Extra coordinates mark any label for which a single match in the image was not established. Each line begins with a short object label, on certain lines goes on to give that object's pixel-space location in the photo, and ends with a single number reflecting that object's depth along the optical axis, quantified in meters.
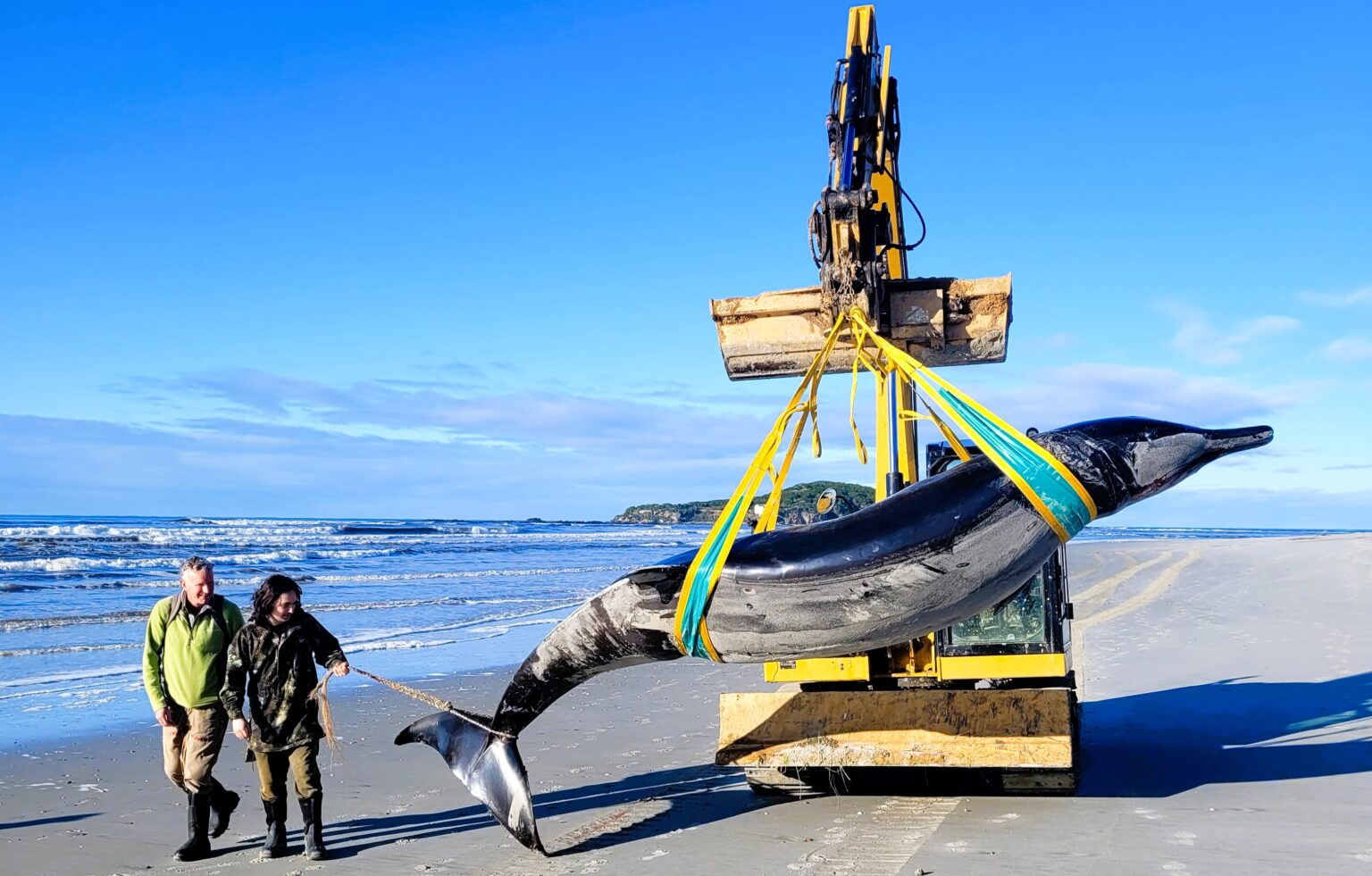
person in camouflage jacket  6.36
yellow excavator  6.70
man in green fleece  6.54
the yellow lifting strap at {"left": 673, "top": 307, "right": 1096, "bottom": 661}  5.07
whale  5.03
